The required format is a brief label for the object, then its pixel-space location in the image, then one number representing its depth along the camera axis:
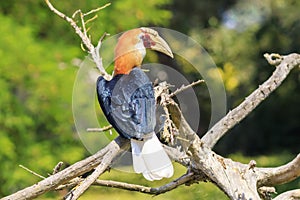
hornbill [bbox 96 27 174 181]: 14.62
